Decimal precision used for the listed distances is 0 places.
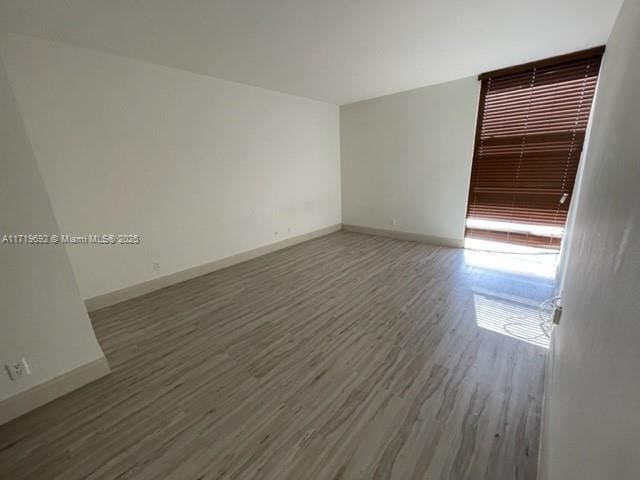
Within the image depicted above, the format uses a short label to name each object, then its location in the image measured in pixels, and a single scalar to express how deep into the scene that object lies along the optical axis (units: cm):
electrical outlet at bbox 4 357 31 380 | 164
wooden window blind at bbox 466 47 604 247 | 325
